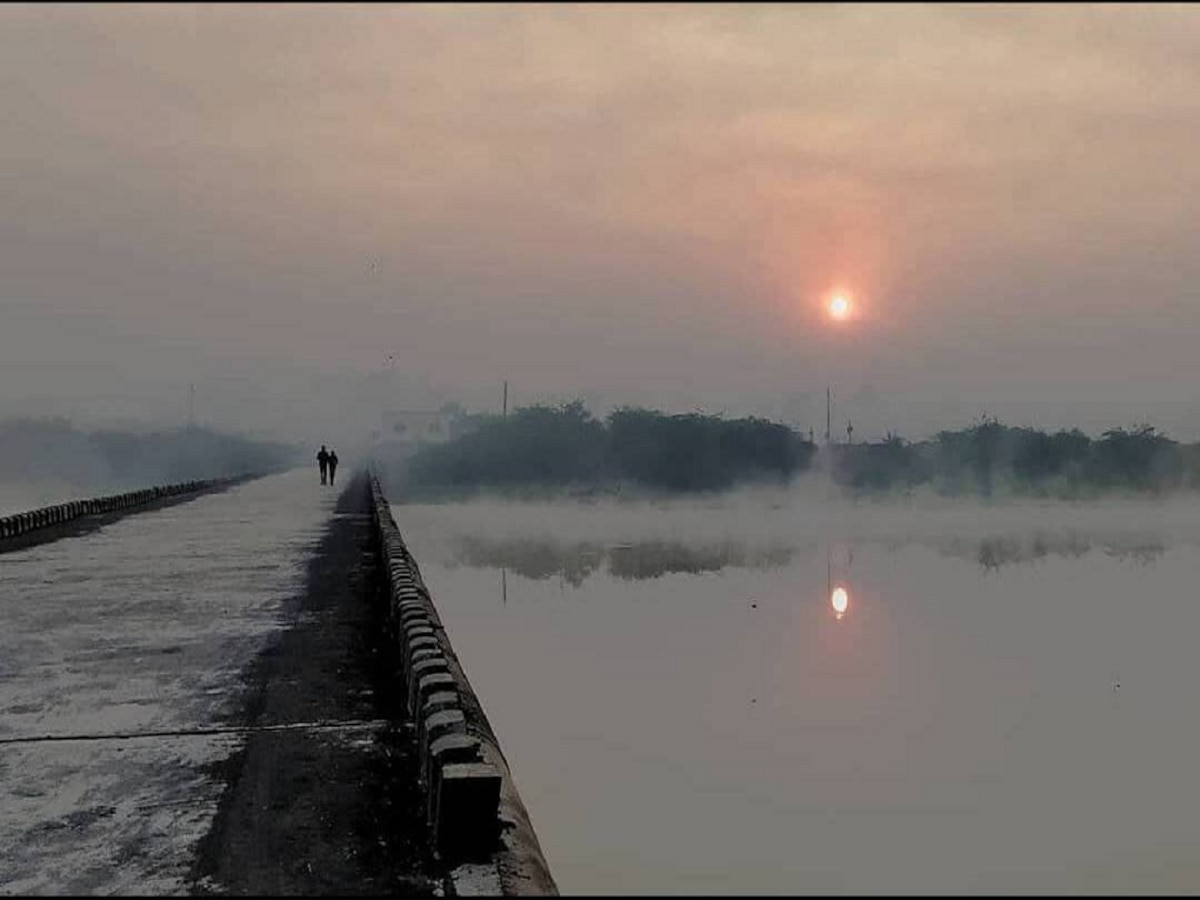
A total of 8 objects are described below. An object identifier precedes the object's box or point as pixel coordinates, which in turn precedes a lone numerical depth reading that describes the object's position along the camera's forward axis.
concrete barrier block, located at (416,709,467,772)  6.55
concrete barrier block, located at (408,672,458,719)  7.66
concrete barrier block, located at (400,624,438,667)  9.35
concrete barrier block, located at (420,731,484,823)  5.93
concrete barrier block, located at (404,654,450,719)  8.15
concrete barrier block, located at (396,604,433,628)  10.36
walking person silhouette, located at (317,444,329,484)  54.78
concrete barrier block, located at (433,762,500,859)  5.59
